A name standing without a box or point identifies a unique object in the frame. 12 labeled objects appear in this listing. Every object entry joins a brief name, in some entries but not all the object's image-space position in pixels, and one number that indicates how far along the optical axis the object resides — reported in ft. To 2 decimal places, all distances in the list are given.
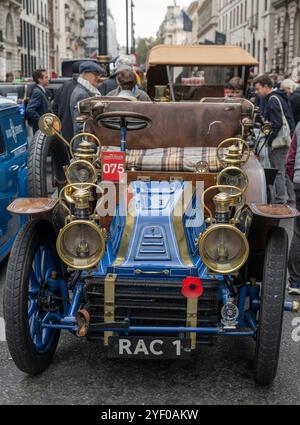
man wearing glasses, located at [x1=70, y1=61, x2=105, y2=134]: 24.23
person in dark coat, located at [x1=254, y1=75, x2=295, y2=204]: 26.99
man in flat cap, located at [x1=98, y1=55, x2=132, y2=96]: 26.61
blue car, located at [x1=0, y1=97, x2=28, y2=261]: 18.61
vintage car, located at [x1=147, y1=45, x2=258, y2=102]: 40.09
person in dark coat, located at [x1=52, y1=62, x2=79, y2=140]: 25.96
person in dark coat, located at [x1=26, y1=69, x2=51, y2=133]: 33.14
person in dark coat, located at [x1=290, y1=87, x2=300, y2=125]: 29.73
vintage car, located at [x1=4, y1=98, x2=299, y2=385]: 11.59
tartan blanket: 15.25
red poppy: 11.50
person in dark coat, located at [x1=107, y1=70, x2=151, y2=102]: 22.05
